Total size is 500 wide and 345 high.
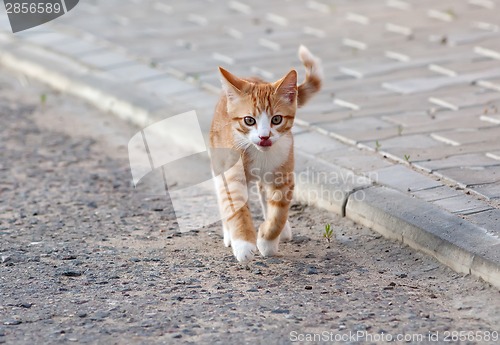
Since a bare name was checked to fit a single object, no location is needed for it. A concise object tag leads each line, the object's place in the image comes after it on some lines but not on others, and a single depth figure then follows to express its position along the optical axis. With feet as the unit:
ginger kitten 27.89
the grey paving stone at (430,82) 42.55
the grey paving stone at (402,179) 31.04
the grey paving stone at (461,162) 32.65
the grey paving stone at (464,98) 39.93
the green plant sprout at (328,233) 29.60
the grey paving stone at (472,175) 31.07
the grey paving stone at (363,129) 36.68
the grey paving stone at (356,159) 33.30
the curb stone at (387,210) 26.14
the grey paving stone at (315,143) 35.70
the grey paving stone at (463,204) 28.71
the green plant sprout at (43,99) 46.93
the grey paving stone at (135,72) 47.16
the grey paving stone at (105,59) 49.62
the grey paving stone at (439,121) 37.04
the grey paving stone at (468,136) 35.37
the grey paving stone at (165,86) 44.65
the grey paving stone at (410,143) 35.04
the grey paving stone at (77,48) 52.19
